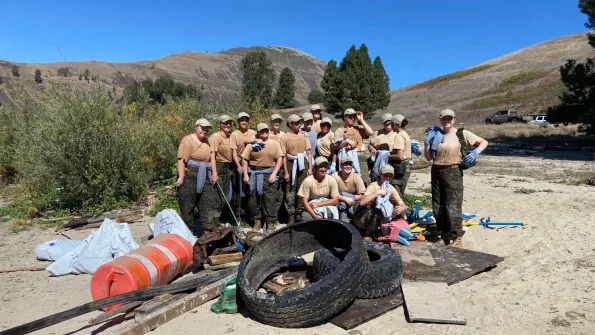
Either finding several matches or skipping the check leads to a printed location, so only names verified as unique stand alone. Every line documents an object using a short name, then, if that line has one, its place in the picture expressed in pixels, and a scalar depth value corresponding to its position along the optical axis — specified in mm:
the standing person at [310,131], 7234
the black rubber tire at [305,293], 3680
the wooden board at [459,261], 4711
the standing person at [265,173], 6551
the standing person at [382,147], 6395
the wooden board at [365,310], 3768
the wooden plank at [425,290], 3803
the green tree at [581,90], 16203
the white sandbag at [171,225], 5742
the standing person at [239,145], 6766
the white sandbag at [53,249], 6086
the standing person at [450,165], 5406
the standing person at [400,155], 6348
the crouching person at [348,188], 5909
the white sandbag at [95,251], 5445
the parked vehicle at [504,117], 33678
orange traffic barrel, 4316
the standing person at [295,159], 6841
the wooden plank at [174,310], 3742
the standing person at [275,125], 7299
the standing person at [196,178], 6223
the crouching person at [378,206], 5555
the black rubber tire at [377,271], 4234
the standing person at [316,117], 7453
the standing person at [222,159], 6535
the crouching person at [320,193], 5766
